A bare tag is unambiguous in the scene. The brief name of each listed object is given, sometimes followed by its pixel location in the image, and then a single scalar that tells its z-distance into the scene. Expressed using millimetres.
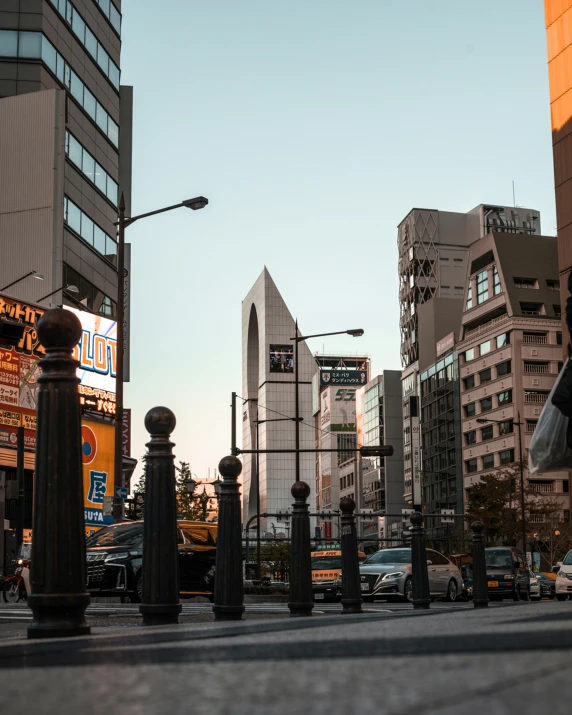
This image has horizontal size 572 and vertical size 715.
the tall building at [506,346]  99688
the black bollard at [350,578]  12273
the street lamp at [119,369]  24562
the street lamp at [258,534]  36088
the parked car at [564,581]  31172
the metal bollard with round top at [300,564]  10555
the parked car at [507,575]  33812
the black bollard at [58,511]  4586
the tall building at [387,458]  145000
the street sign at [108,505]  25141
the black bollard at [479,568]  16219
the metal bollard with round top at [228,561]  8648
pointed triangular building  189625
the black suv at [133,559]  16828
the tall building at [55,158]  51625
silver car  25953
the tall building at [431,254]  138375
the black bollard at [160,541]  6691
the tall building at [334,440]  175500
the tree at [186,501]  67188
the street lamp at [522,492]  60556
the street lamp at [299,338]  36494
